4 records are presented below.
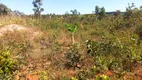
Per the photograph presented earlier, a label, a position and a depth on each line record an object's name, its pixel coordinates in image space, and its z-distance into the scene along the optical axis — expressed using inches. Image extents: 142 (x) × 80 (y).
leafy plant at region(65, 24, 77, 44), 185.6
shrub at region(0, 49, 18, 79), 99.4
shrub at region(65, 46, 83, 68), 115.2
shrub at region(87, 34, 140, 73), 106.2
